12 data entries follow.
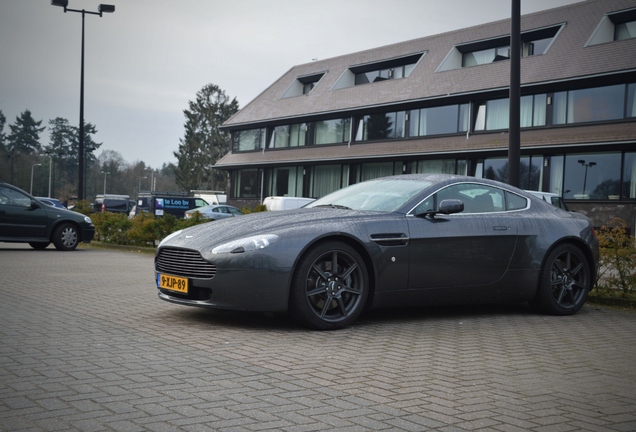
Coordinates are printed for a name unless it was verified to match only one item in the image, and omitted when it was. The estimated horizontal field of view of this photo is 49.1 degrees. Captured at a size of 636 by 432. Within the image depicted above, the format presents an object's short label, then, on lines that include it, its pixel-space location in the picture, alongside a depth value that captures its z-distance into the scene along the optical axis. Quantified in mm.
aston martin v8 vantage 6355
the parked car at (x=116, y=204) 56219
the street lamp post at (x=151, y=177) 132875
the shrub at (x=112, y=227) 20234
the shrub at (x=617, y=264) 9383
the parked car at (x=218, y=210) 37094
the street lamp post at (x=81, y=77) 27859
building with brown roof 28188
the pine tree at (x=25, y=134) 110000
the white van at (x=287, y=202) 29250
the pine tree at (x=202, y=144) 85375
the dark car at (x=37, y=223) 16984
